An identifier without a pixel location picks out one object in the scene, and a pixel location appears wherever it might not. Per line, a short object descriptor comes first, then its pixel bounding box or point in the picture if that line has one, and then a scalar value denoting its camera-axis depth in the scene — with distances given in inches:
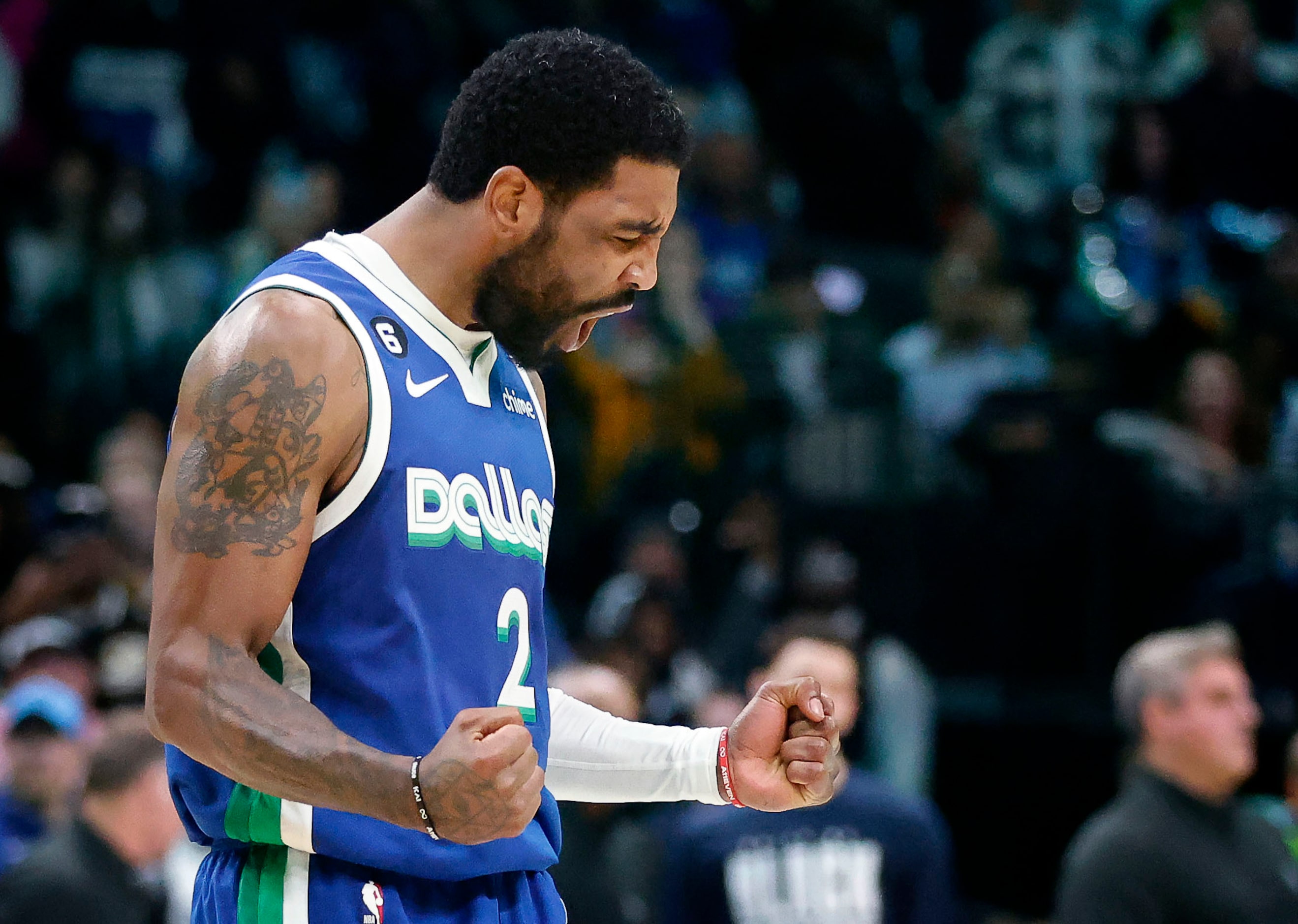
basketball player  176.2
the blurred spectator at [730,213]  834.8
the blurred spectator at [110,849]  391.9
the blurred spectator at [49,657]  523.2
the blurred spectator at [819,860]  418.9
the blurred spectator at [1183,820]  401.1
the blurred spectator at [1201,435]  590.9
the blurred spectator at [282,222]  756.0
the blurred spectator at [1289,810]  509.0
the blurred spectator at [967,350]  687.7
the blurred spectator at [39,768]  482.3
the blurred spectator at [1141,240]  705.6
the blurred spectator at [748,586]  660.1
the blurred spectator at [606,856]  452.1
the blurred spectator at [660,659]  618.5
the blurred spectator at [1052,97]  803.4
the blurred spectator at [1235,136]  753.6
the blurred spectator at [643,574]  666.8
